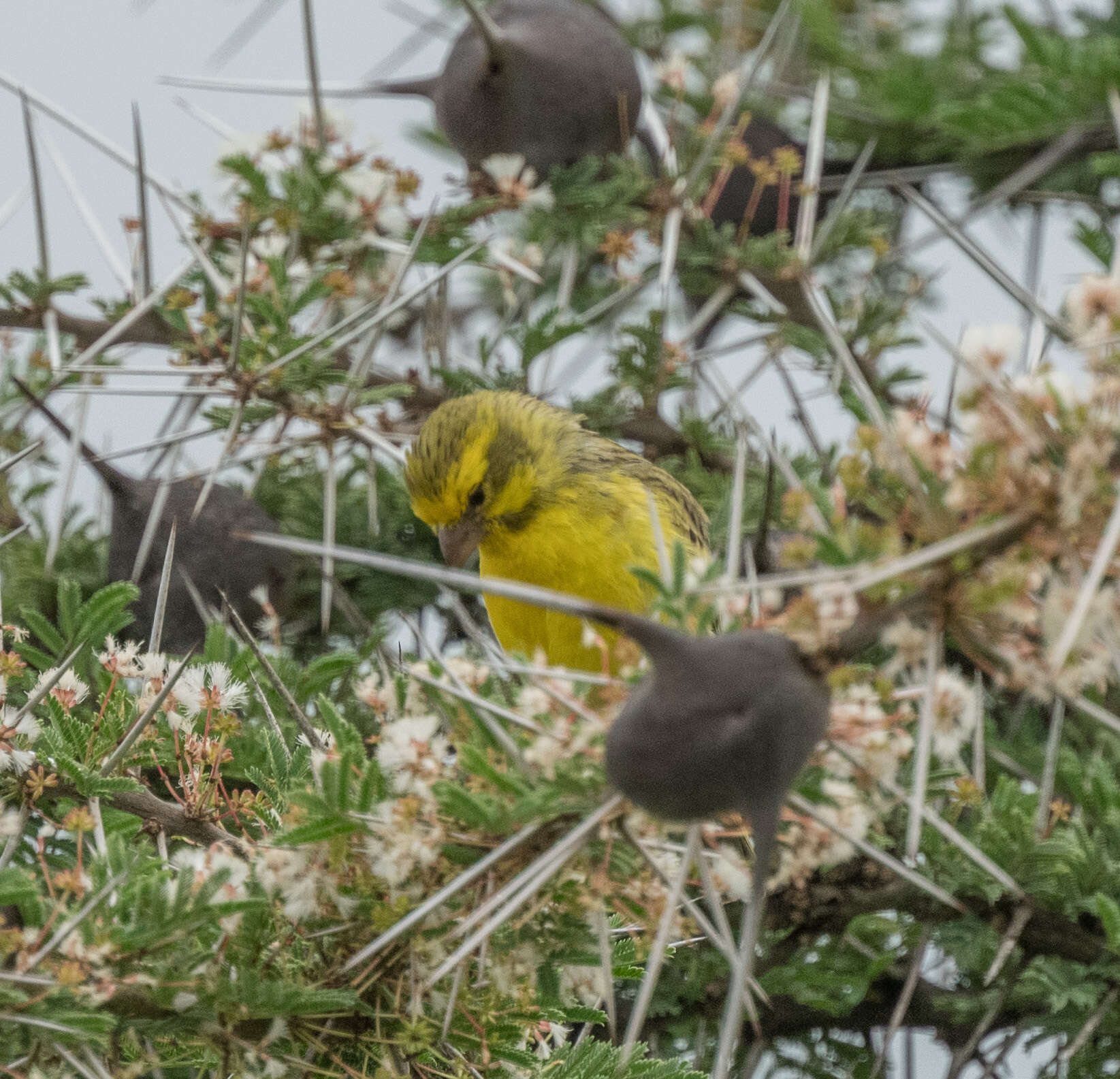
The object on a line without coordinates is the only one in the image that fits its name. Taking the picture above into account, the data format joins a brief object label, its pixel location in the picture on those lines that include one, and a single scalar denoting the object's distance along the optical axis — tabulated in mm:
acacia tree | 2018
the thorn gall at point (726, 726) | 1922
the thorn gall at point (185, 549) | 5215
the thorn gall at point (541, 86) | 5766
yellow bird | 6160
